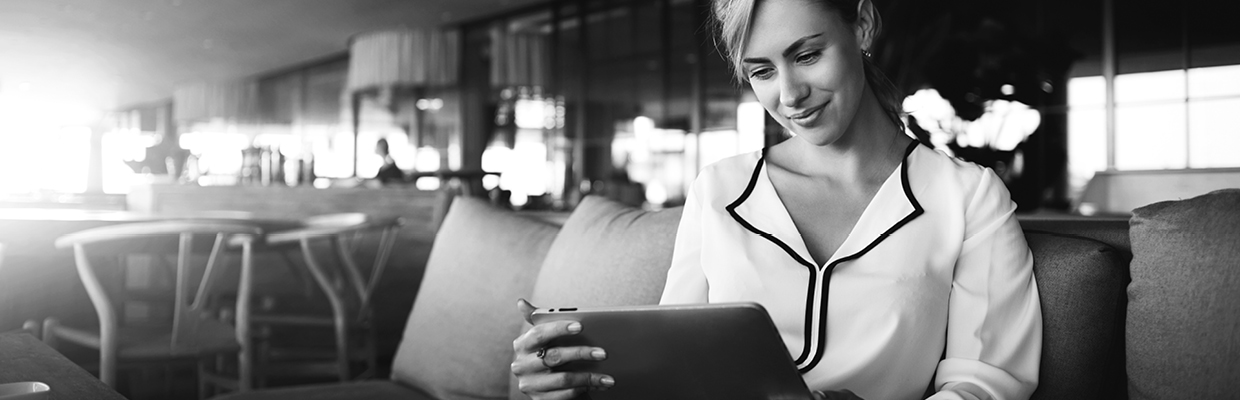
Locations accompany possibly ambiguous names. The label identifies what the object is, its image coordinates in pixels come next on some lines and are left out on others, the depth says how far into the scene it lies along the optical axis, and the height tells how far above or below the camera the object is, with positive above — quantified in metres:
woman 1.00 -0.07
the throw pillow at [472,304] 1.67 -0.22
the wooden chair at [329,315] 2.78 -0.38
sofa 0.91 -0.13
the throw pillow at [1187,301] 0.89 -0.12
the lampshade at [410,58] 10.30 +1.69
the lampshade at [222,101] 15.39 +1.77
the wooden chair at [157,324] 2.18 -0.29
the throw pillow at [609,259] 1.39 -0.11
